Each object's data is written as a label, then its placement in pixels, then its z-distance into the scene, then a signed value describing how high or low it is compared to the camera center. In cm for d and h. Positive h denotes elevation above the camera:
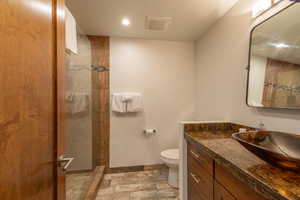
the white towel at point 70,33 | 123 +52
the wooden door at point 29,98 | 46 -3
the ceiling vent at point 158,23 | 189 +96
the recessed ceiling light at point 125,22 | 190 +96
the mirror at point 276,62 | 102 +27
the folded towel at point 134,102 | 233 -16
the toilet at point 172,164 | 195 -97
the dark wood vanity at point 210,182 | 75 -58
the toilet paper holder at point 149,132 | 246 -67
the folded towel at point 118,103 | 232 -18
